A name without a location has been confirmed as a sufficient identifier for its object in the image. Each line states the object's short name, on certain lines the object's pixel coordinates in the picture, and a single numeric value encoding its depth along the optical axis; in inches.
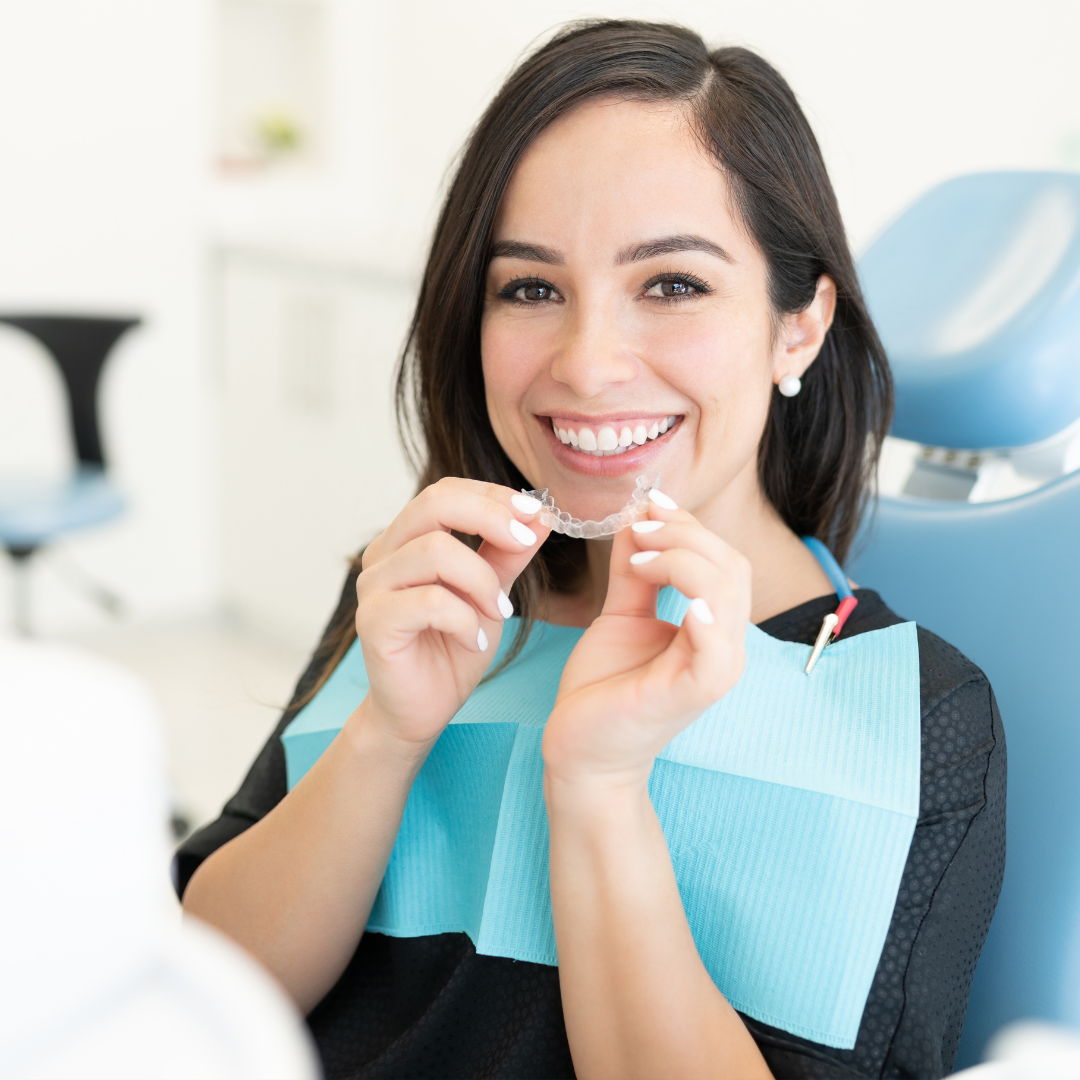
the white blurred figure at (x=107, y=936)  17.1
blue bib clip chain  38.5
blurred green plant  158.6
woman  33.5
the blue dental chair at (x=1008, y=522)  38.9
